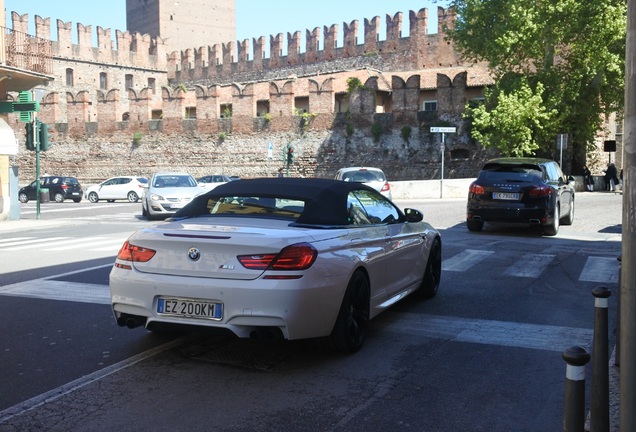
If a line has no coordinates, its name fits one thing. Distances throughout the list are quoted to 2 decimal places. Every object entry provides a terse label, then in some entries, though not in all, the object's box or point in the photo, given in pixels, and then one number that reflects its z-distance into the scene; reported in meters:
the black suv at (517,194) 15.12
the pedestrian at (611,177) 36.19
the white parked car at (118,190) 39.59
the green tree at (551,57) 32.28
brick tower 78.25
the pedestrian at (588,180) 35.87
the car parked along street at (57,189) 39.22
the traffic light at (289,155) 40.43
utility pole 3.22
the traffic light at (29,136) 23.77
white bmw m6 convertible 5.25
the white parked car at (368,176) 24.75
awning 22.09
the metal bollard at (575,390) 3.11
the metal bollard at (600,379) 3.62
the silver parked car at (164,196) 22.27
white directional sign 32.88
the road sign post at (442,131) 32.44
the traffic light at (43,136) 24.02
